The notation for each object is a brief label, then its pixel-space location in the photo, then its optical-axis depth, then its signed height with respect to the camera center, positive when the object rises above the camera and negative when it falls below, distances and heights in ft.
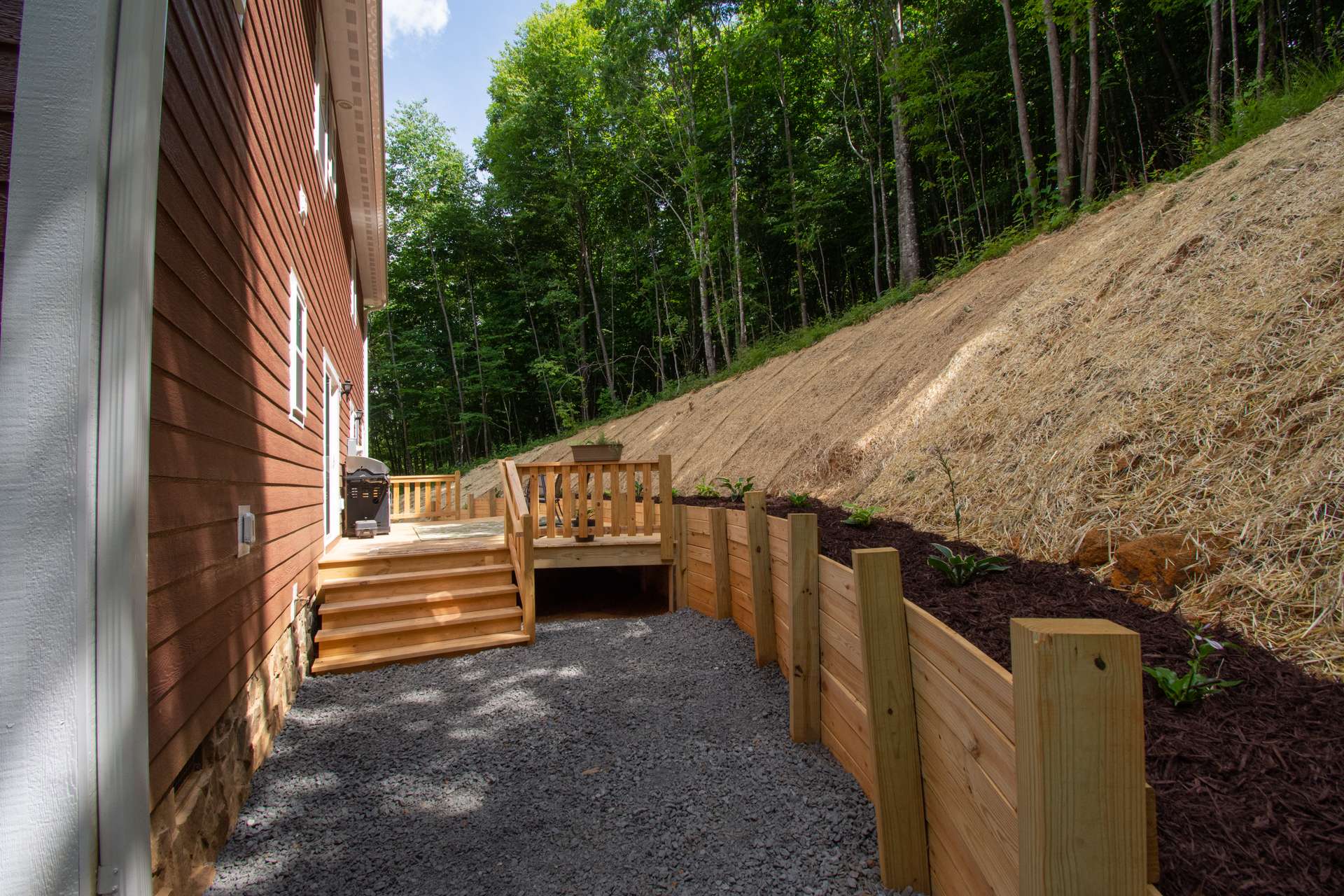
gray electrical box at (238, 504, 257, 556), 9.91 -0.37
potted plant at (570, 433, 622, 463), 25.68 +1.62
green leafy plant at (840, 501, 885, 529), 14.70 -0.87
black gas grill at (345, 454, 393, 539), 27.30 +0.12
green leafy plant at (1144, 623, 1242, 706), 5.84 -2.00
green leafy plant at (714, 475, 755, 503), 21.92 -0.10
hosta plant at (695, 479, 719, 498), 25.49 -0.17
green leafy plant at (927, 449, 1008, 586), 9.87 -1.40
